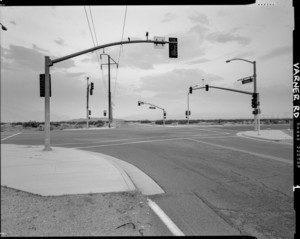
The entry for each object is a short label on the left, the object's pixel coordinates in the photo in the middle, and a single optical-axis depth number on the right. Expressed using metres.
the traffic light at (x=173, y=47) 14.07
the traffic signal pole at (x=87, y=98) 37.77
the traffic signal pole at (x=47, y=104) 11.71
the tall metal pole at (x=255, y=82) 25.09
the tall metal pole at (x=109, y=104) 42.29
